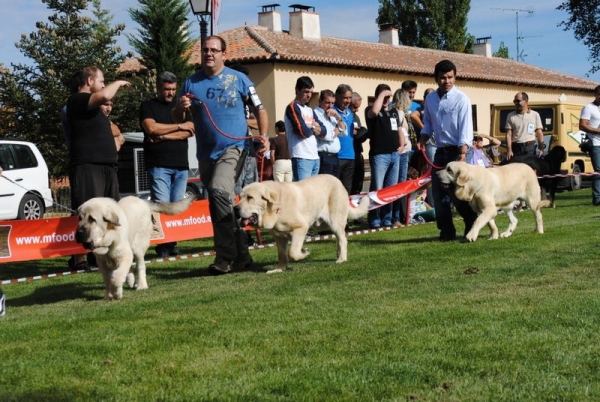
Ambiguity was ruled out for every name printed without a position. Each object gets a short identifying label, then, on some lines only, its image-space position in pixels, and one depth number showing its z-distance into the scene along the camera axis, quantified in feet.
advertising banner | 34.60
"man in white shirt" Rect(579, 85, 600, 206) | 53.26
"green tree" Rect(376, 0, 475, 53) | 214.28
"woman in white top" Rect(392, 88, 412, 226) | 47.01
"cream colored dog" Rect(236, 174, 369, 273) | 28.19
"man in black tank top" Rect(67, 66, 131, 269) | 30.29
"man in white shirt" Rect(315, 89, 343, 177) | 41.72
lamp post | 45.16
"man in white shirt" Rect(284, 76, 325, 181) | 39.06
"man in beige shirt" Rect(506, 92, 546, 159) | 55.21
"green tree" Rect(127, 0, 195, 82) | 110.63
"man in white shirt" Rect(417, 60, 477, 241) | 36.32
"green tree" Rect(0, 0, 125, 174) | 104.01
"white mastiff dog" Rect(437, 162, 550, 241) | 35.50
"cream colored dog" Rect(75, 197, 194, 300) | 24.43
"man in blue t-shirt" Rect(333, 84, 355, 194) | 44.09
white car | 66.49
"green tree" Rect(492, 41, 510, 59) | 290.52
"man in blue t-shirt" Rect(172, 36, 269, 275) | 30.09
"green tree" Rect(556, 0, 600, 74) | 103.86
